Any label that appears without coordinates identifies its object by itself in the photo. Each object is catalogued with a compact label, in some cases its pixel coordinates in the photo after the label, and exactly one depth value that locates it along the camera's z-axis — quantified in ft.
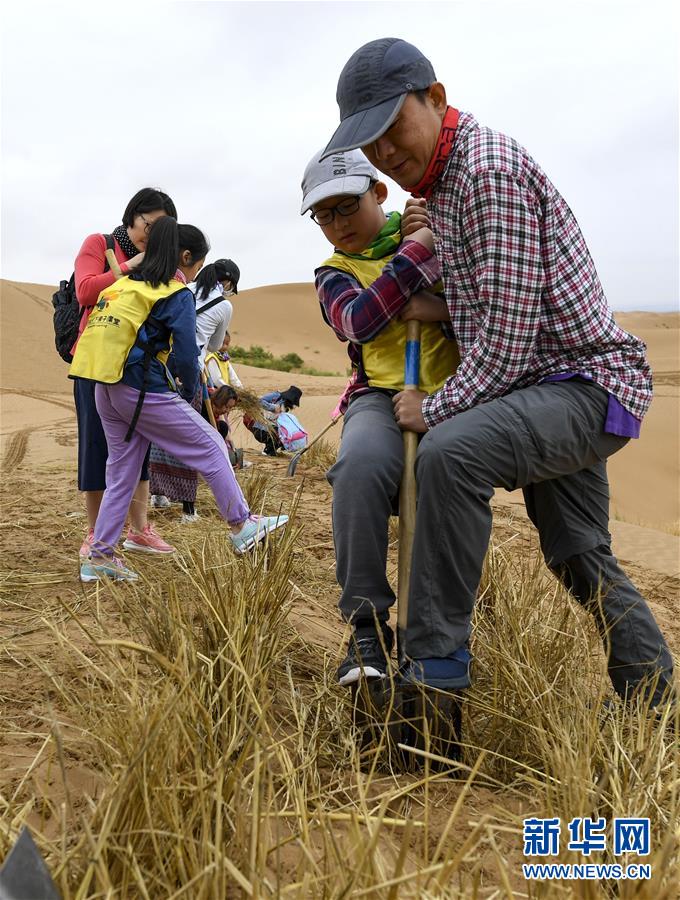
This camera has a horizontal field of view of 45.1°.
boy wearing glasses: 7.39
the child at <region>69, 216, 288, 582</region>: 12.32
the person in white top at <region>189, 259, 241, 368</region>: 18.90
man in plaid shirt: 6.96
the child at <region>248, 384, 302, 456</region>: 28.07
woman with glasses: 13.38
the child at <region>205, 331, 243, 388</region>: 21.28
